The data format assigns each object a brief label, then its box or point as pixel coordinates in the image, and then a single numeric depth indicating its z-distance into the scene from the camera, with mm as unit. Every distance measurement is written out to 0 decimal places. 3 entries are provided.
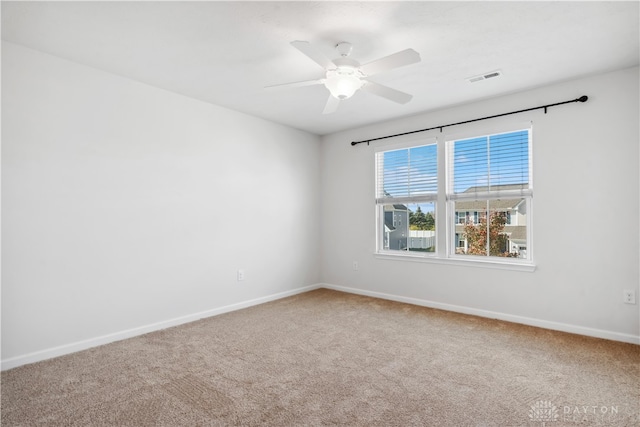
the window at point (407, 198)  4234
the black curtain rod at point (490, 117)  3125
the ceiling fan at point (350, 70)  2086
